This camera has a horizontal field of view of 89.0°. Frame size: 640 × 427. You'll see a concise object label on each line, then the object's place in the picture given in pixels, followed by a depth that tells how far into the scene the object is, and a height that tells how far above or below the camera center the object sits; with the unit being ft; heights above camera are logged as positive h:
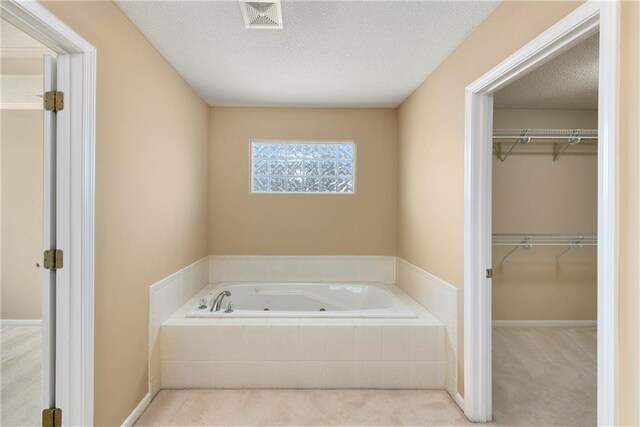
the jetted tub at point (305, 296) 10.80 -2.76
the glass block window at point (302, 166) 11.85 +1.77
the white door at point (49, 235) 4.84 -0.30
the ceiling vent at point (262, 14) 5.44 +3.51
